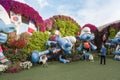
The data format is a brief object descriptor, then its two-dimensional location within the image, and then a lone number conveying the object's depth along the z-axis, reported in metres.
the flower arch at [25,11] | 5.46
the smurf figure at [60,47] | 5.39
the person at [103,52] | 4.97
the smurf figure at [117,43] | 5.75
